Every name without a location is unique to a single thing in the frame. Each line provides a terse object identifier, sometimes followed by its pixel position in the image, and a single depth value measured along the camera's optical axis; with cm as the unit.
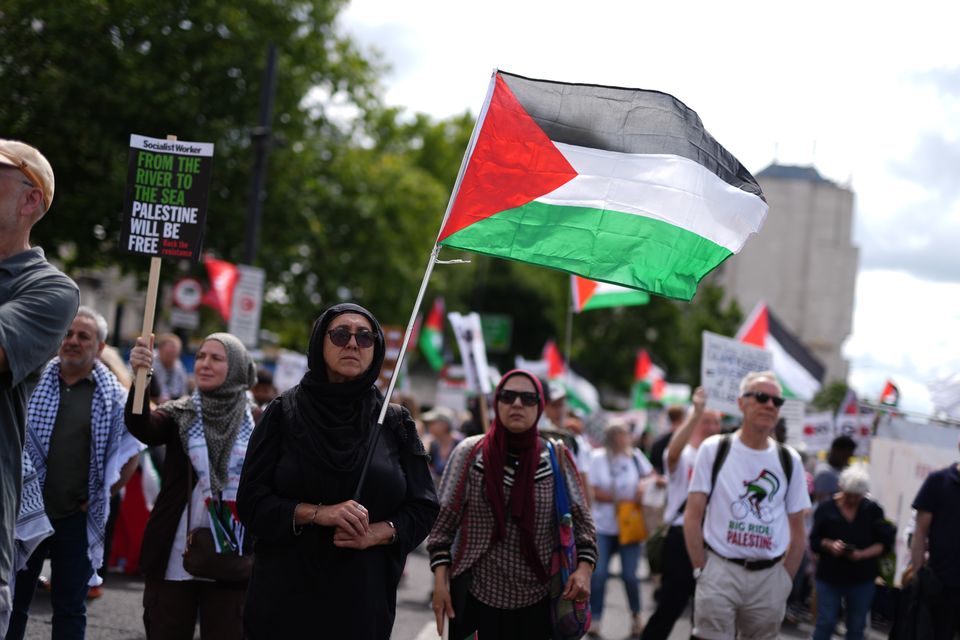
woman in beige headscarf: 553
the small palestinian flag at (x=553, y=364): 3195
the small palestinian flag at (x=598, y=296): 1311
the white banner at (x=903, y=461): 1023
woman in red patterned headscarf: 542
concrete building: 10244
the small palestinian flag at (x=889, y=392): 1749
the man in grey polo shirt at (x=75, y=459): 547
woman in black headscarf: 420
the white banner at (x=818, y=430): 1602
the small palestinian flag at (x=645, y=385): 3656
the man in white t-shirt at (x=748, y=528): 629
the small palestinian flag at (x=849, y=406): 1574
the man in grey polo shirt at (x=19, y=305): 315
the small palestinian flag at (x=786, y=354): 1505
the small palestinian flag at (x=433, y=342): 3012
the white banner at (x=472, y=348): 1027
